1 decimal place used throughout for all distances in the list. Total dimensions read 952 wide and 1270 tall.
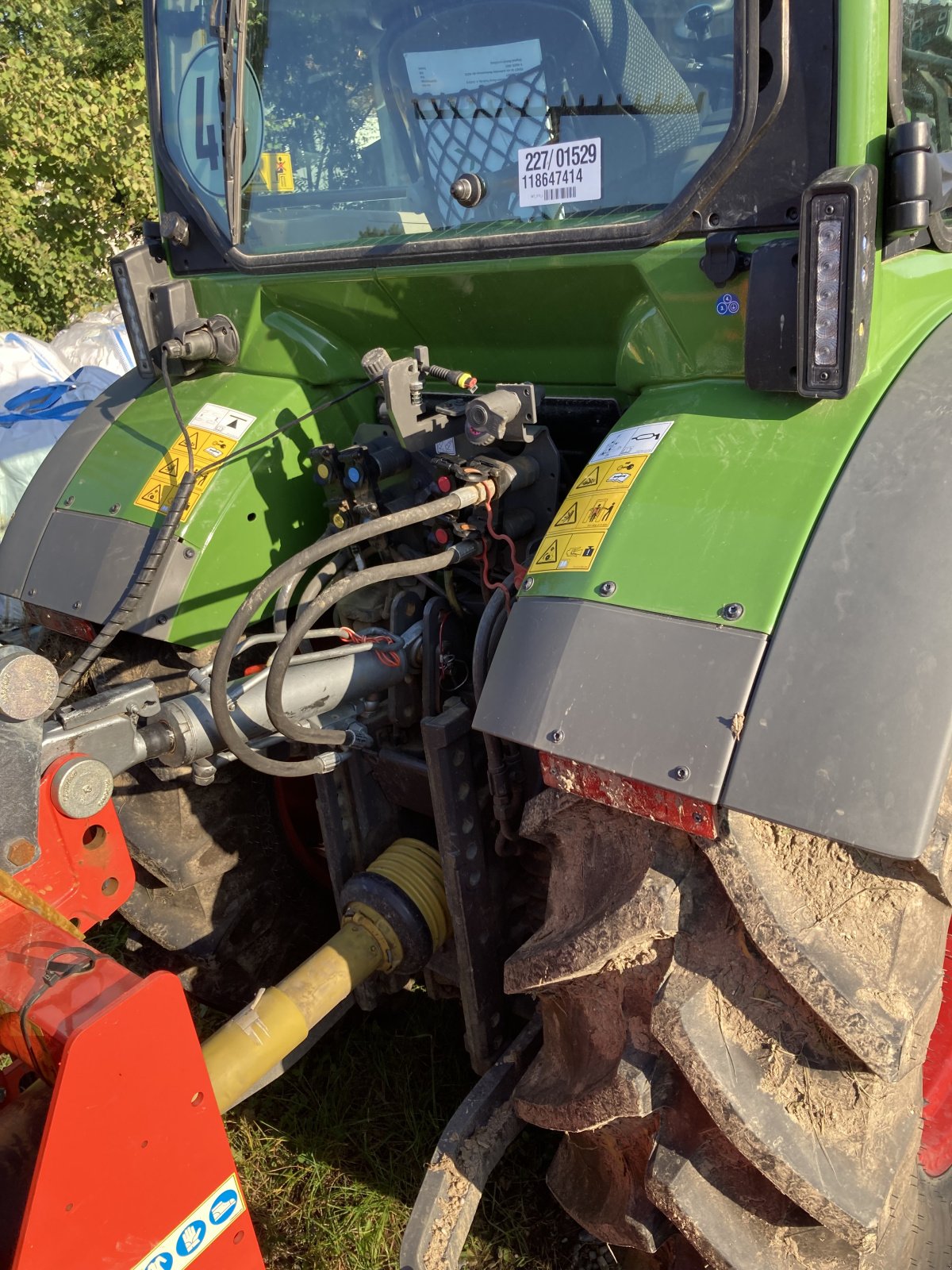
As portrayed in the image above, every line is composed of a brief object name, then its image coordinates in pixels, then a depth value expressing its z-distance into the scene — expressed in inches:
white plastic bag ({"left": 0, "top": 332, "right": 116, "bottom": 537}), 186.5
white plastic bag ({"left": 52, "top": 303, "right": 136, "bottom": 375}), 241.0
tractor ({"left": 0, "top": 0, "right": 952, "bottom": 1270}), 49.1
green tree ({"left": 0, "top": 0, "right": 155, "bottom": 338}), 323.0
